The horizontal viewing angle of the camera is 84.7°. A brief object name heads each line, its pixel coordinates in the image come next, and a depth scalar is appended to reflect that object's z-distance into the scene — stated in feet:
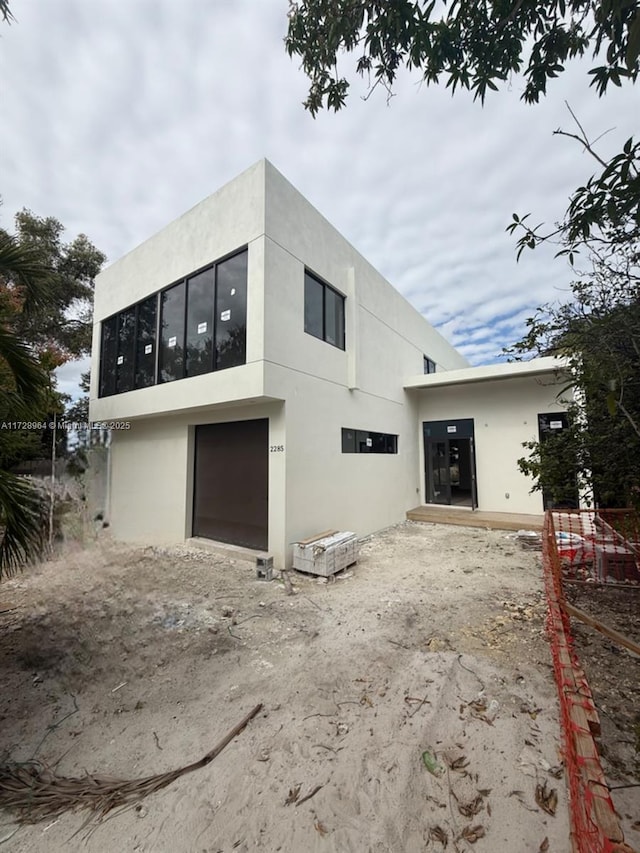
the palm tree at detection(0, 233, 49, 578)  10.33
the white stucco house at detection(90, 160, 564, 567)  20.07
